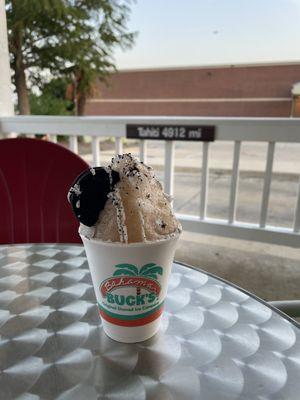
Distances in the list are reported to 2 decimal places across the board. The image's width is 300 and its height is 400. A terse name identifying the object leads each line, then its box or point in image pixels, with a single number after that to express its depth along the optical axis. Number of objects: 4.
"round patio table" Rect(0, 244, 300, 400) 0.39
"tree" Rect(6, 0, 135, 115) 3.27
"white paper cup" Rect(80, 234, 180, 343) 0.40
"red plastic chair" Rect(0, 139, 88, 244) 1.12
